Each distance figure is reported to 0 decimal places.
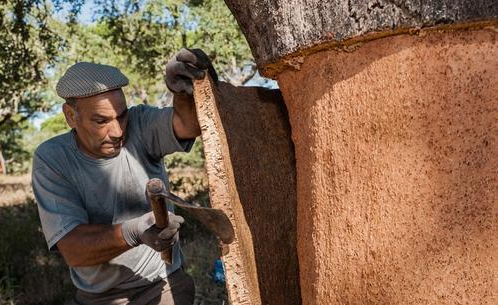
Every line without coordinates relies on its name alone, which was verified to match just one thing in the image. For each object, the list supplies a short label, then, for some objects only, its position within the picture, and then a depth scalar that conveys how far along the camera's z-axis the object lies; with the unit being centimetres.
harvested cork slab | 179
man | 246
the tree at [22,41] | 779
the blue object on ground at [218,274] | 499
